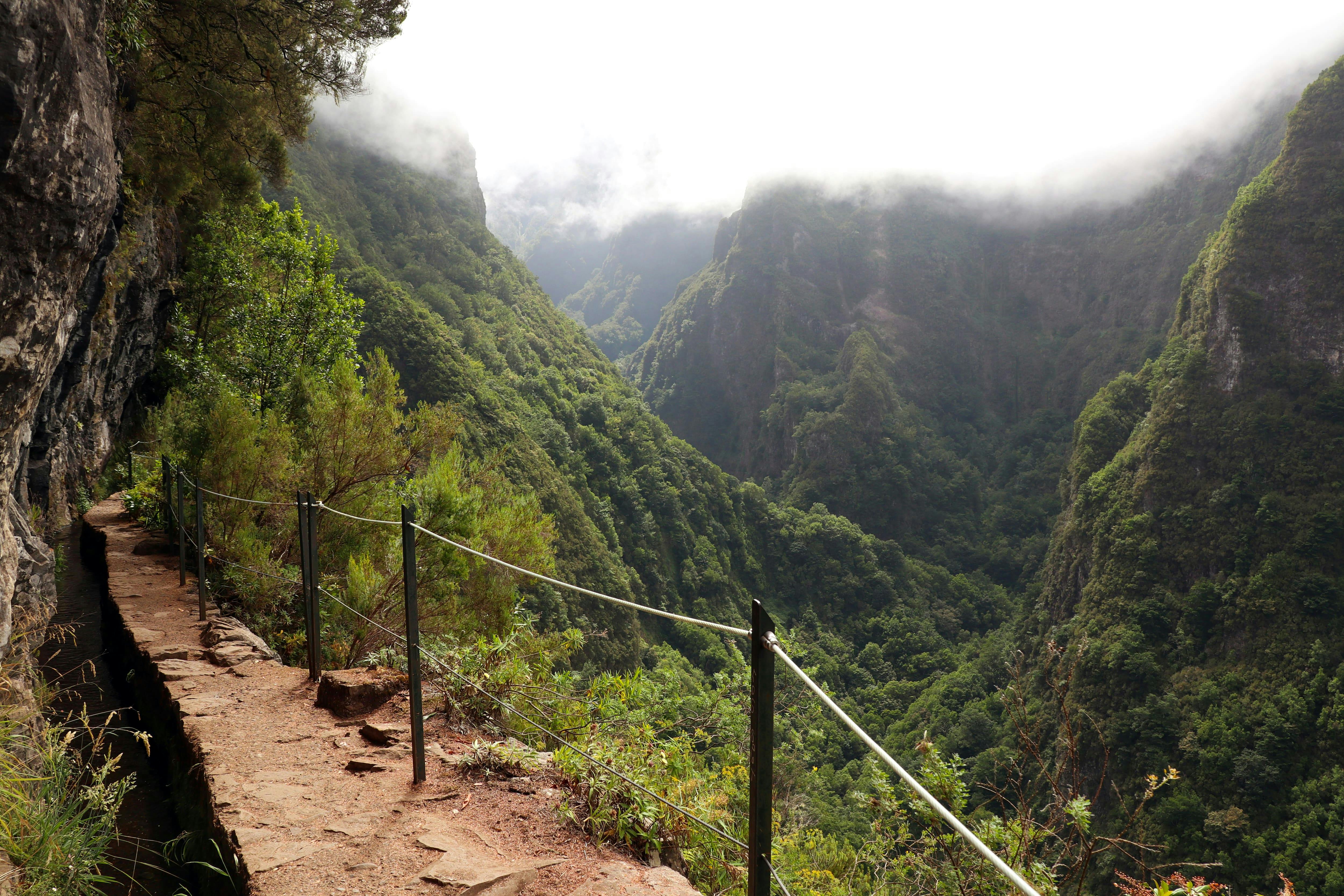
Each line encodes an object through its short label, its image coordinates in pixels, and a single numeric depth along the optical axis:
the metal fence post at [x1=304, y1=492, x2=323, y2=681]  3.96
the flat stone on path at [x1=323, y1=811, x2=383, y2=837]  2.73
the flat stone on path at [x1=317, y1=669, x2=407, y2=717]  3.94
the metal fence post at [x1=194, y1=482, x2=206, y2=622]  5.17
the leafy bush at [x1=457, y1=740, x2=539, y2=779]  3.18
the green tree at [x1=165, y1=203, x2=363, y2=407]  12.09
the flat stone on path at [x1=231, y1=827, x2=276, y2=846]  2.66
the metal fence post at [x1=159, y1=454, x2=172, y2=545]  7.53
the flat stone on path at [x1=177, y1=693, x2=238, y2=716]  3.94
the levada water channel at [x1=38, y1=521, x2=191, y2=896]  2.89
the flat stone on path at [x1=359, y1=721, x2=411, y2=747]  3.53
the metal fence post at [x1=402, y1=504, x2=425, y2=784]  2.93
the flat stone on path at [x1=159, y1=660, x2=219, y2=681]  4.49
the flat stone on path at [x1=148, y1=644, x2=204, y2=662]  4.79
